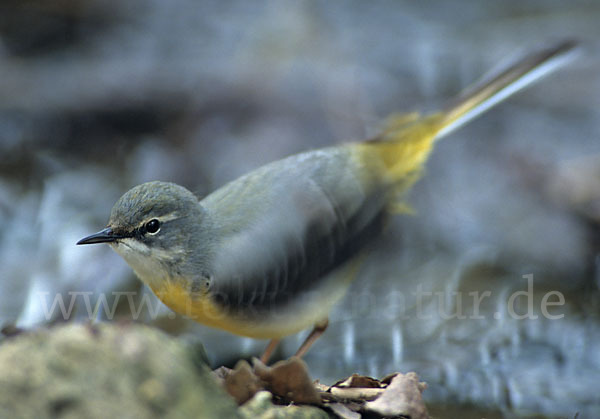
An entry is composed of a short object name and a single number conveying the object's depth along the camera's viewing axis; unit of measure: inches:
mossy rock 133.6
